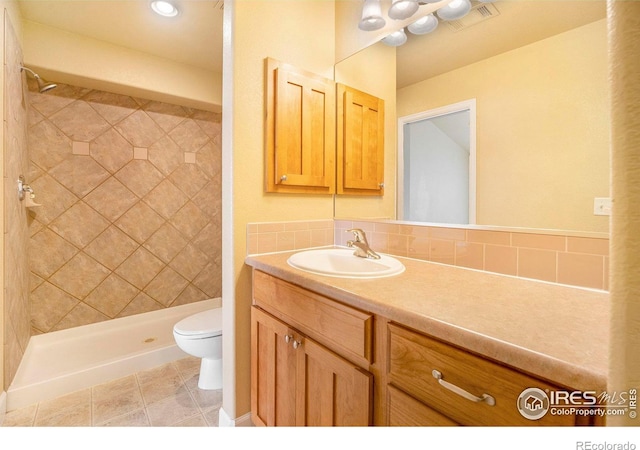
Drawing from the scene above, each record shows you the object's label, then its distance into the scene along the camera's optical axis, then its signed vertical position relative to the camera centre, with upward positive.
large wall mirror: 0.83 +0.41
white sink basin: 0.97 -0.18
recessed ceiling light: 1.63 +1.29
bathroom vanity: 0.50 -0.29
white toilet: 1.60 -0.71
